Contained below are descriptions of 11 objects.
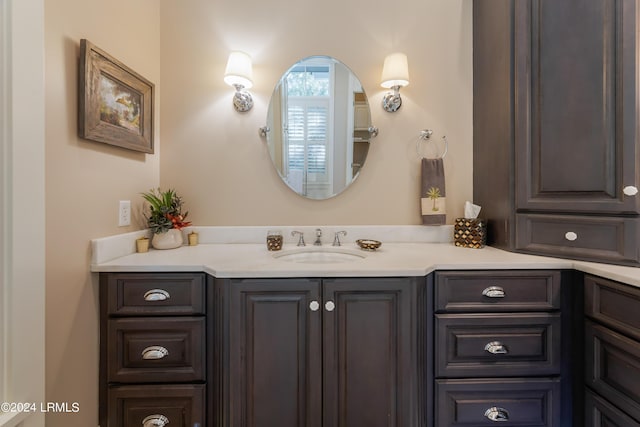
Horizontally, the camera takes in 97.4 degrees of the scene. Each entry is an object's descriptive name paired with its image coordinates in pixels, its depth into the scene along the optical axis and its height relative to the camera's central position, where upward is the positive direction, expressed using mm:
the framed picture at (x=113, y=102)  1068 +488
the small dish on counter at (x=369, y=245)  1490 -174
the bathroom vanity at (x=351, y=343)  1077 -517
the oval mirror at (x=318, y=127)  1646 +502
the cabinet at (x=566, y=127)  1072 +361
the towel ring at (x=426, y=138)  1686 +446
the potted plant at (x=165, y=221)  1464 -43
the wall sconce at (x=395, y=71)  1576 +792
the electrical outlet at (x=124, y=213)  1318 -1
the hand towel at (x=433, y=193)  1637 +111
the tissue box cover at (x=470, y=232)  1504 -113
